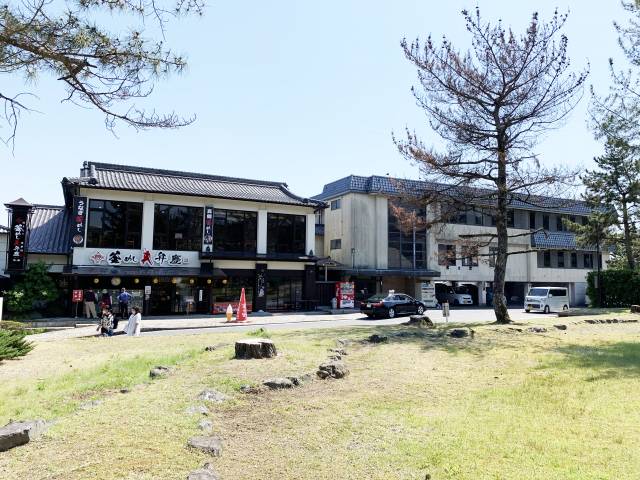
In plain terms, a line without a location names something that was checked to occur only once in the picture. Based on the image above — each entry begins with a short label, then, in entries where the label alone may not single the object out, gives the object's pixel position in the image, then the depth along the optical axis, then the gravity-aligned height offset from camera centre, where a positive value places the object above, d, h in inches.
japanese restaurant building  1001.5 +90.7
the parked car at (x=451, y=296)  1587.1 -61.0
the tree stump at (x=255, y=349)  402.9 -63.8
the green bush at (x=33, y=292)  882.8 -31.5
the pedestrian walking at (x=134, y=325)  668.7 -71.5
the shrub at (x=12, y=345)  455.8 -72.7
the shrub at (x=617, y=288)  1250.6 -24.0
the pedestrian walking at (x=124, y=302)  932.5 -55.5
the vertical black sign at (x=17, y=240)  916.0 +72.3
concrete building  1444.4 +102.7
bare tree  751.1 +269.4
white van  1242.4 -57.0
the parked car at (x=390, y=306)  1037.2 -65.8
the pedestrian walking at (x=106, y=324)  674.2 -70.8
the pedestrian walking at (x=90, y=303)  947.3 -55.9
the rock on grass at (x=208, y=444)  189.8 -71.5
